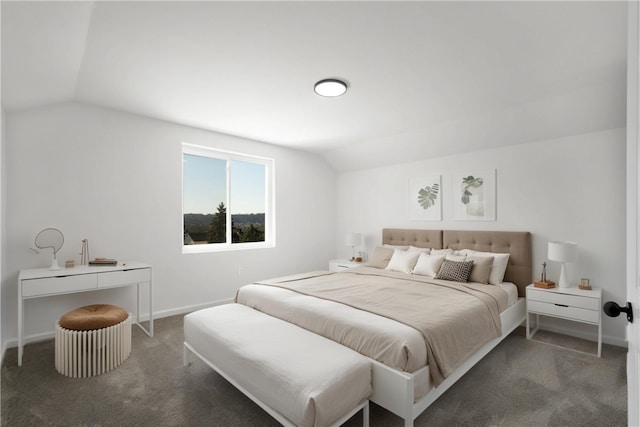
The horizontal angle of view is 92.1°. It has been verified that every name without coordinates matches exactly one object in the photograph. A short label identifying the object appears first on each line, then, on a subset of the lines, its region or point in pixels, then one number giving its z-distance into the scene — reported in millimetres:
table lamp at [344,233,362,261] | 4983
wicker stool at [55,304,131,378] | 2359
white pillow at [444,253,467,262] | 3501
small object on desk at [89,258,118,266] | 3027
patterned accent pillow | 3309
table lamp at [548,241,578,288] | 2961
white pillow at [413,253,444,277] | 3621
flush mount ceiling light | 2628
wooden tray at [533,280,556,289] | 3121
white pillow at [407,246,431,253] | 4121
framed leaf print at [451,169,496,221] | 3857
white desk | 2514
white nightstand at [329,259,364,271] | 4836
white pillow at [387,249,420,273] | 3893
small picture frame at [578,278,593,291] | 2994
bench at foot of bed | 1523
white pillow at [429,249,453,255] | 3925
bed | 1809
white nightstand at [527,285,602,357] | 2787
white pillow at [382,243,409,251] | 4377
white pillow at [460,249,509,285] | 3346
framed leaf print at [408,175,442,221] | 4324
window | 4156
